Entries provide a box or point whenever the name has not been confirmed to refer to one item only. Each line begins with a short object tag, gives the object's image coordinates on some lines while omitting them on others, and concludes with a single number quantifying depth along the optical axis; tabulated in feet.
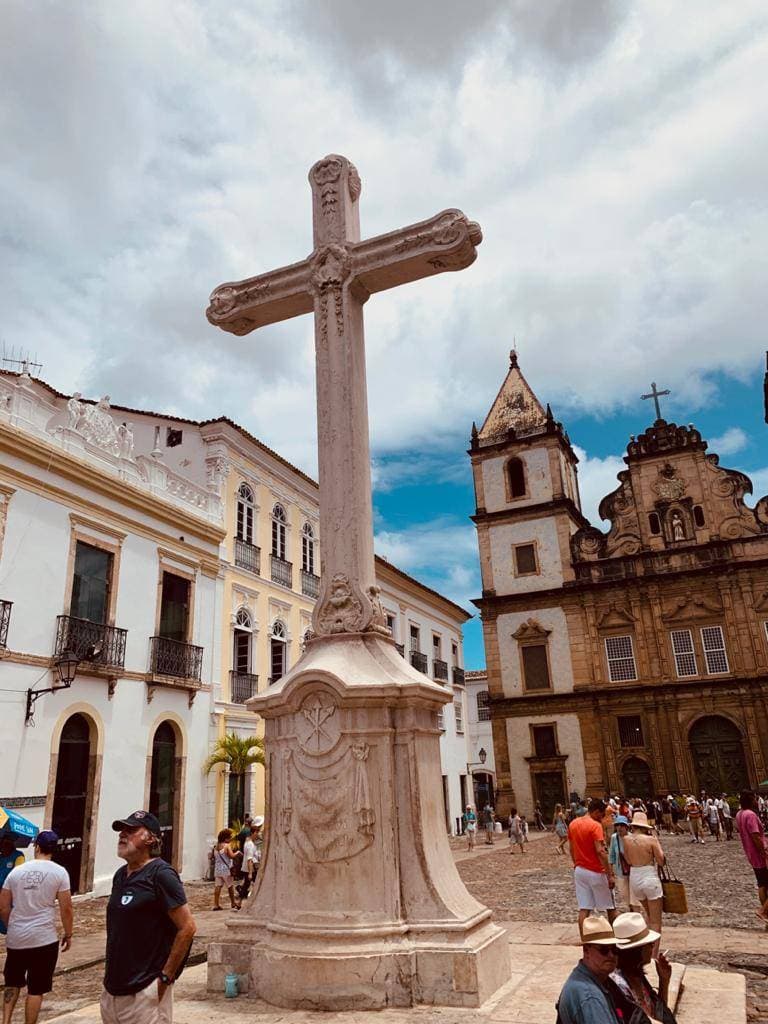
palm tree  54.44
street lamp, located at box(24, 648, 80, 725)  42.40
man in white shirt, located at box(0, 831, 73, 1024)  15.37
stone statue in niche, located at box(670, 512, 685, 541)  99.30
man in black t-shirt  10.21
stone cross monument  14.93
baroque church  90.17
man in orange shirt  21.35
